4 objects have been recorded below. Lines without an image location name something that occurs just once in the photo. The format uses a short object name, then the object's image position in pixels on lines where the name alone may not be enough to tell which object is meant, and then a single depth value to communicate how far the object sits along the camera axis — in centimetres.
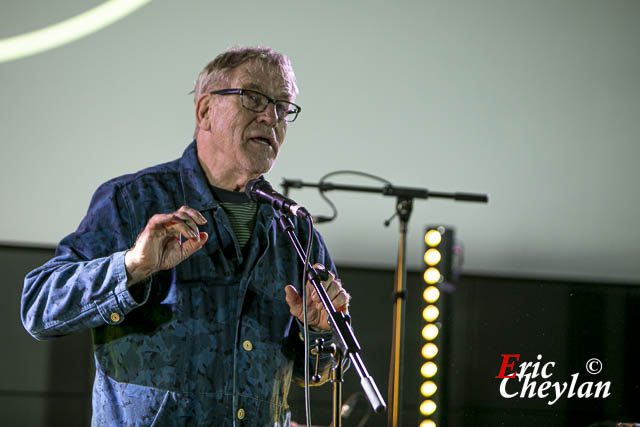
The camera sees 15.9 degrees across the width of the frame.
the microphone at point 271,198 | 440
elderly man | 444
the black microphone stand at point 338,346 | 431
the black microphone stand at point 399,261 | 519
